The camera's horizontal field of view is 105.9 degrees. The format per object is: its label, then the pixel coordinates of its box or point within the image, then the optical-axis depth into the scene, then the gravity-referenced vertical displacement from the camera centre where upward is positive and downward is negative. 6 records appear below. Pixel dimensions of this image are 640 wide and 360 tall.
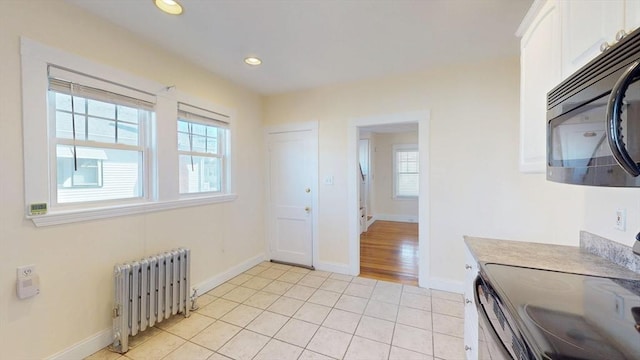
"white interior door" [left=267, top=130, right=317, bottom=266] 3.52 -0.26
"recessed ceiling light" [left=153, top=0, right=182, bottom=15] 1.71 +1.24
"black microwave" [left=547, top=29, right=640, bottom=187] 0.60 +0.17
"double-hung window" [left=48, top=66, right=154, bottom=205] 1.72 +0.31
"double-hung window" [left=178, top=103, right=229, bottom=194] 2.62 +0.32
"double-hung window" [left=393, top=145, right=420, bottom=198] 6.82 +0.18
